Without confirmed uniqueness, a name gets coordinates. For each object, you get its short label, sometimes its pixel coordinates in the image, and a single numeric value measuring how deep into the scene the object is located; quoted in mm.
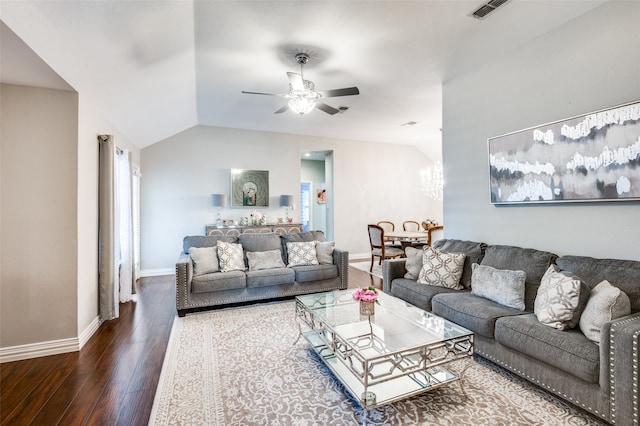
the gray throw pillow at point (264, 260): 4125
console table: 5906
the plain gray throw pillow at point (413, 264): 3617
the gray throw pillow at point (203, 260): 3830
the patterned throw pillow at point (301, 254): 4352
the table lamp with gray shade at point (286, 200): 6511
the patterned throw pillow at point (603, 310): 1897
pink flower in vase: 2519
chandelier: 6113
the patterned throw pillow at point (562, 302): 2078
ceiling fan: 3152
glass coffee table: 1879
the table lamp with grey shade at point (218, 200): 5953
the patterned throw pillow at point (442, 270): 3217
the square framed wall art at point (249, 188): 6406
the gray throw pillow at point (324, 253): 4504
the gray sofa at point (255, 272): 3676
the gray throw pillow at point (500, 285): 2562
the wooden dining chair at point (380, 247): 5949
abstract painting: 2332
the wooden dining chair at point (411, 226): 7880
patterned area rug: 1881
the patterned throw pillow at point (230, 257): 3963
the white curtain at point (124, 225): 3998
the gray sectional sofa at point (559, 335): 1671
